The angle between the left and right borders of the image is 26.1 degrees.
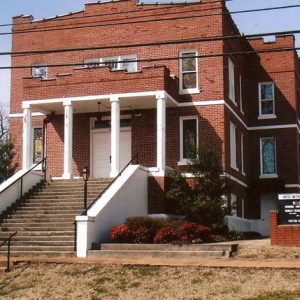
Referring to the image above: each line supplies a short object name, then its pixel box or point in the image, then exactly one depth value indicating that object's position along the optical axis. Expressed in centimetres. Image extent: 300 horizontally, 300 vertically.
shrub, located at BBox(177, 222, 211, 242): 1925
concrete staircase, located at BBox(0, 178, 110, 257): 1945
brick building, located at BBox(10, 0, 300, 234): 2533
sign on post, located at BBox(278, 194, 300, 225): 1856
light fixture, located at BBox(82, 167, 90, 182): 2026
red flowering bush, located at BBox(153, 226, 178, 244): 1925
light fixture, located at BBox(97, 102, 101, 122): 2787
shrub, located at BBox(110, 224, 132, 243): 1970
